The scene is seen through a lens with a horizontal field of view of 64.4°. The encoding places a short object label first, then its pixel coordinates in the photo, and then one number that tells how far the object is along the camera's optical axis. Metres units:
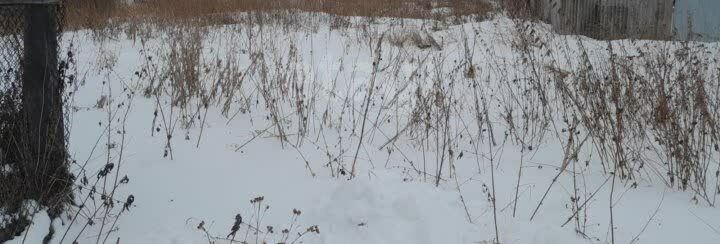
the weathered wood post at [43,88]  2.22
